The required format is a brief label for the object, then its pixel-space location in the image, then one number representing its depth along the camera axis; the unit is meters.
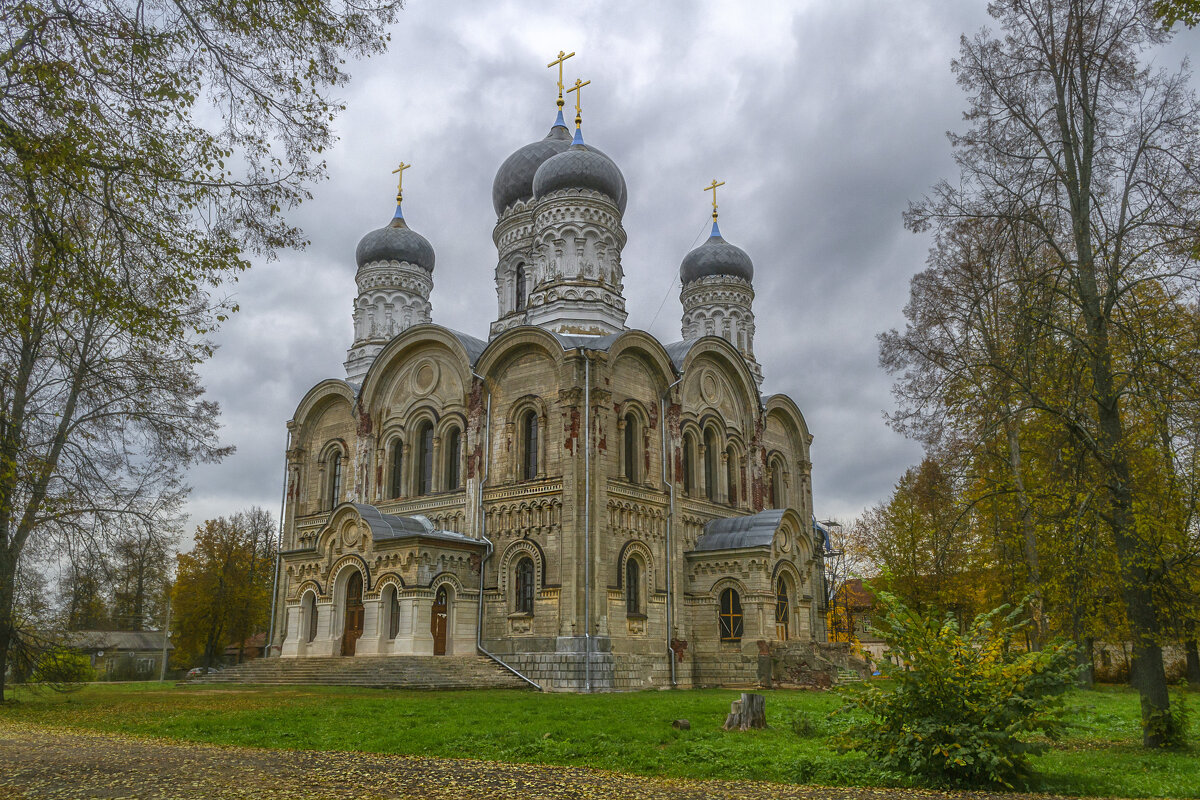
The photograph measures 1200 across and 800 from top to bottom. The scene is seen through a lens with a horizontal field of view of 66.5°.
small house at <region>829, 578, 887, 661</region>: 39.31
